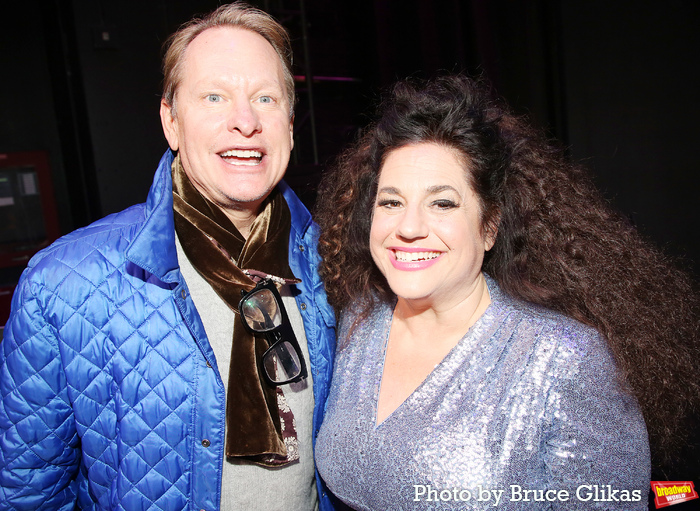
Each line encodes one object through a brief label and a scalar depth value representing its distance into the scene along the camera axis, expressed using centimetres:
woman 118
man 126
